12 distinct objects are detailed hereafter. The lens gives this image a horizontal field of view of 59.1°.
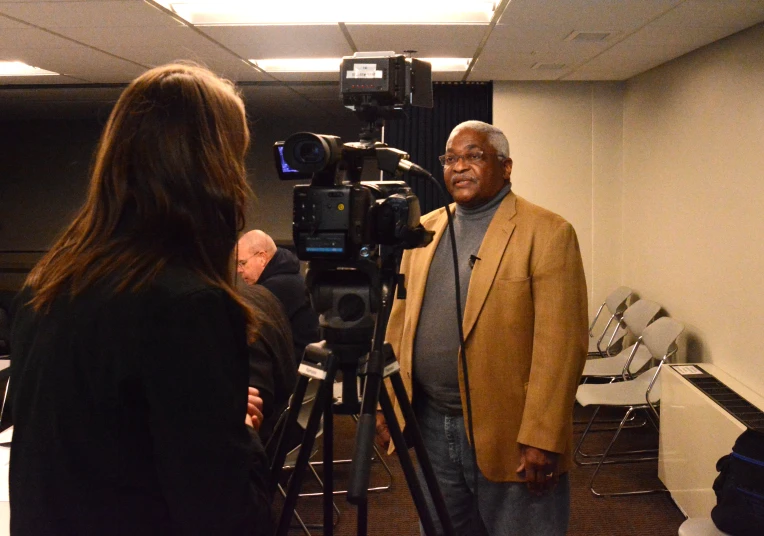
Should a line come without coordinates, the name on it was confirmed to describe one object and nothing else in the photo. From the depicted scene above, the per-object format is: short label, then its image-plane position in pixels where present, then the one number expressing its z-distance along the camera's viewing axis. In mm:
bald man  3199
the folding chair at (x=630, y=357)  4280
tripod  1190
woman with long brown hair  852
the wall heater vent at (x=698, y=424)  2861
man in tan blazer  1754
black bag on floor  2016
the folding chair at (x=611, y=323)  4891
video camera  1205
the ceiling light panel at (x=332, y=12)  3242
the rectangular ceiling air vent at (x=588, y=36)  3572
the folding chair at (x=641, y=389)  3594
